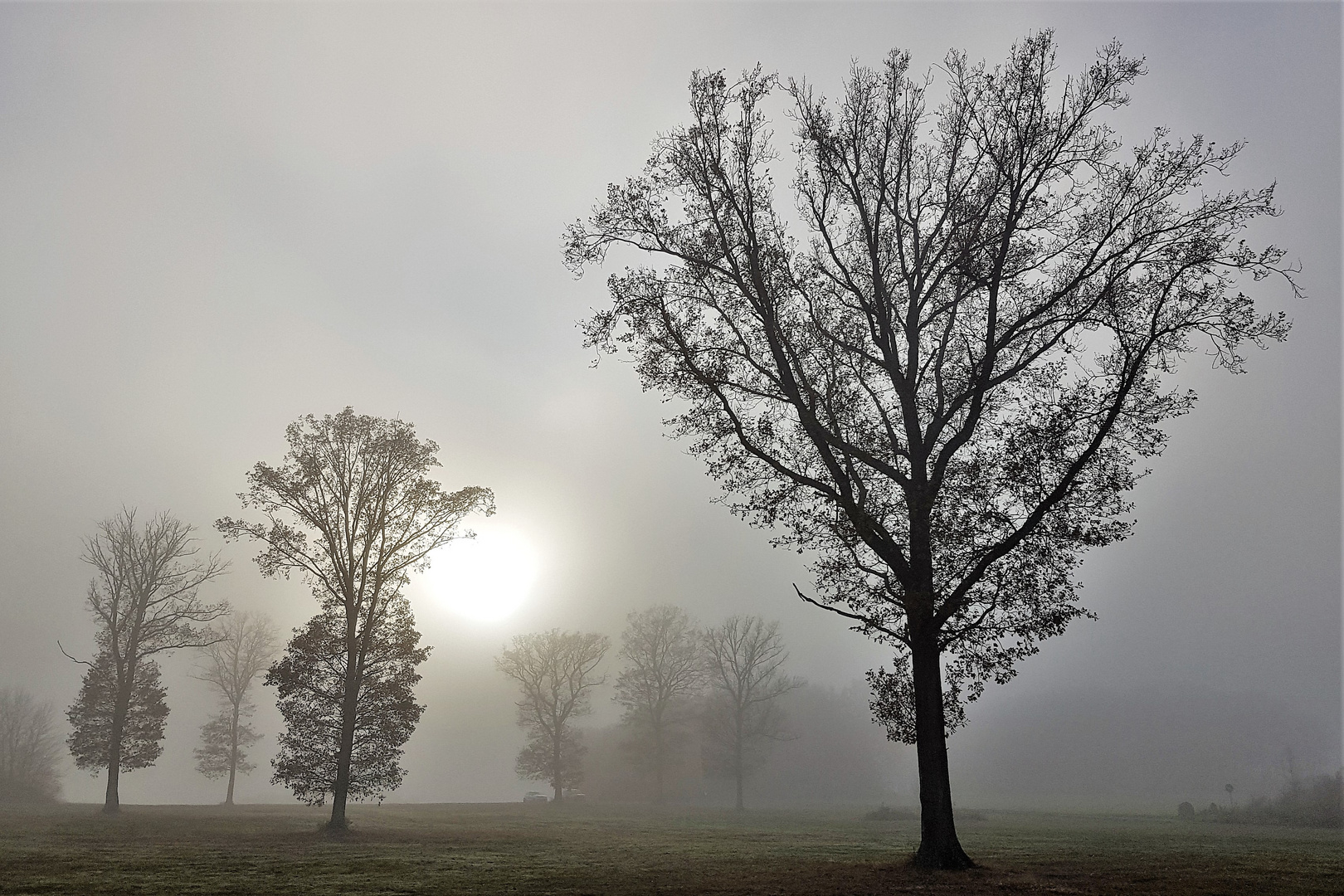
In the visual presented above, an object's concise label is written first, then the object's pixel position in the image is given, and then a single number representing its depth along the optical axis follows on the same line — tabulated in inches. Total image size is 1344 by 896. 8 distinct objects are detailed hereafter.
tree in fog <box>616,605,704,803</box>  2603.3
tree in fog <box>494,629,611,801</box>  2452.0
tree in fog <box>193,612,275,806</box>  2101.4
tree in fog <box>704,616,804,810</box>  2496.3
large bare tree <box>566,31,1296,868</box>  591.5
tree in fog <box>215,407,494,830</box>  1121.4
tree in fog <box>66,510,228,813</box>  1409.9
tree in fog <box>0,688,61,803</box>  1955.0
